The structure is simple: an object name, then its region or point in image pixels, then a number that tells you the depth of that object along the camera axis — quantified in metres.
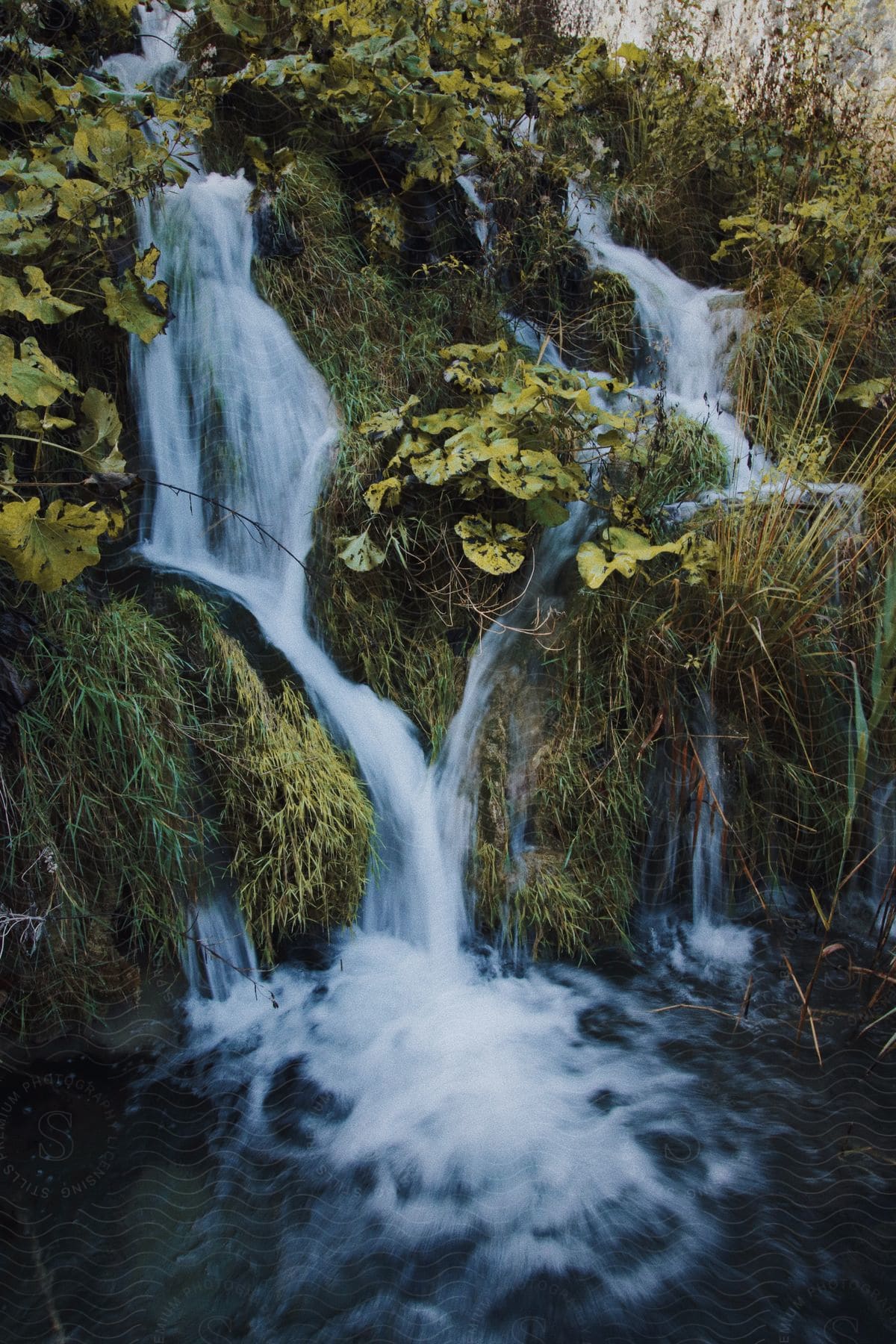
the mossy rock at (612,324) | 4.07
